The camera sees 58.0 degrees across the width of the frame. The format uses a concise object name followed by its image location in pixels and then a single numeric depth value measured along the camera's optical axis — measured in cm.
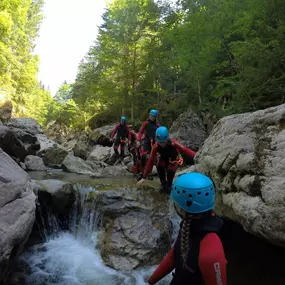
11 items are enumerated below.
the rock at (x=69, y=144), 2364
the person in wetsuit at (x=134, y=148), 1051
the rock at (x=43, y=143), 1610
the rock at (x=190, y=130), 1337
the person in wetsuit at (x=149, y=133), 882
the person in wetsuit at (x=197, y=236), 179
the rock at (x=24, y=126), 1411
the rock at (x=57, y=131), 3241
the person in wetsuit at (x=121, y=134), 1177
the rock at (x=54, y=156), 1457
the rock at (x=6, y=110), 2019
